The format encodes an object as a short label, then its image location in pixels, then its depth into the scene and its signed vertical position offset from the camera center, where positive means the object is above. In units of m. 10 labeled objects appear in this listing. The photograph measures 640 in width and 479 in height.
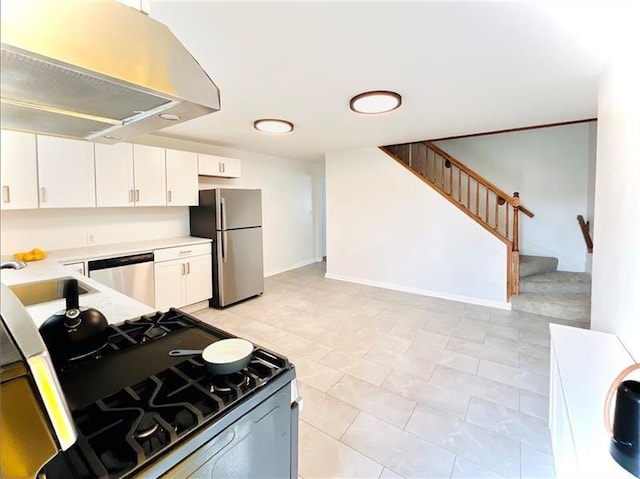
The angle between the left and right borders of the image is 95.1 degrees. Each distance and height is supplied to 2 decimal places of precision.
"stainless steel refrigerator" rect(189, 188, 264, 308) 3.85 -0.13
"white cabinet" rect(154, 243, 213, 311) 3.39 -0.60
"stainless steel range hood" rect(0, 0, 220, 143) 0.53 +0.34
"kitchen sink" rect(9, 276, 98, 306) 1.75 -0.39
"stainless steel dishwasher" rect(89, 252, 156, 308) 2.88 -0.49
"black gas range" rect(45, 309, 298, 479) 0.62 -0.47
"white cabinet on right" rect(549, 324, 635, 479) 0.96 -0.72
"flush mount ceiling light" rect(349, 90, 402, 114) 2.39 +1.07
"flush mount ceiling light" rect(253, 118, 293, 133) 3.18 +1.14
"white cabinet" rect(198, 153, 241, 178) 4.02 +0.87
